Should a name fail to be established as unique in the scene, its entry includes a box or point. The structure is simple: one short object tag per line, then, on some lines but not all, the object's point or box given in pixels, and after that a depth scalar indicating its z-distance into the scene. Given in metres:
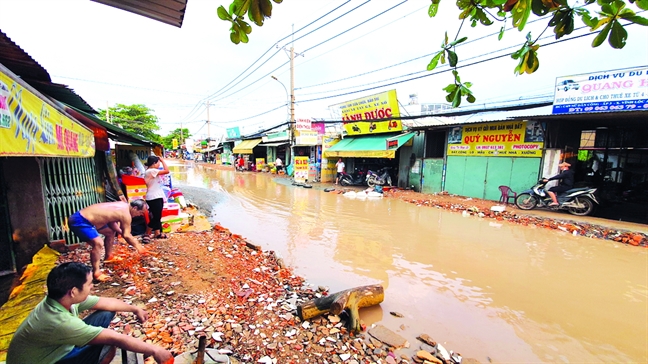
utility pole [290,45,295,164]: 20.36
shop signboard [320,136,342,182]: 19.00
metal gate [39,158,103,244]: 4.54
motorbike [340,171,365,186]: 17.02
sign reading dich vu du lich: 7.23
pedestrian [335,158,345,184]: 17.36
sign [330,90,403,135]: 14.37
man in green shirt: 1.60
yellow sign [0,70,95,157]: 1.81
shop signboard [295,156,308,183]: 18.17
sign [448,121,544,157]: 9.98
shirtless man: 3.51
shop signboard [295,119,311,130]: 18.71
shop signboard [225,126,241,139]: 35.31
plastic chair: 10.32
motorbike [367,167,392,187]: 15.16
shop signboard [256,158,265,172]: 27.86
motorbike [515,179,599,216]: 8.30
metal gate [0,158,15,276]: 3.98
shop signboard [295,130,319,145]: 18.62
